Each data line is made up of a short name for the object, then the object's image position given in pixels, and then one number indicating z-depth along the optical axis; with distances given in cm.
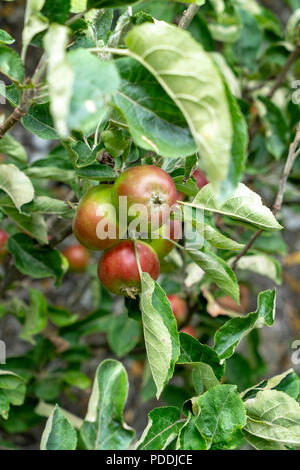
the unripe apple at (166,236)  84
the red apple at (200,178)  118
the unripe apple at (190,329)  134
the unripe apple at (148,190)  69
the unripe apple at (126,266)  78
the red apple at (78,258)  167
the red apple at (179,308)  129
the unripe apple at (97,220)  76
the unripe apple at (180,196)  110
